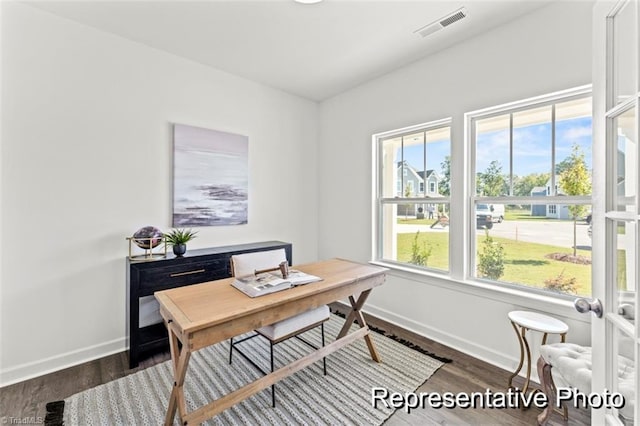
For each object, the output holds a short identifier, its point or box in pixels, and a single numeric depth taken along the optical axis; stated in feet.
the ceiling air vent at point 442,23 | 6.92
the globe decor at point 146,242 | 7.88
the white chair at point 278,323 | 6.26
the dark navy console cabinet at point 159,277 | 7.33
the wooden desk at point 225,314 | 4.34
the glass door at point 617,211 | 2.86
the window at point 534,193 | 6.56
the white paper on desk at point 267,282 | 5.46
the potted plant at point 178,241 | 8.19
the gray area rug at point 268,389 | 5.55
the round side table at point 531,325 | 5.76
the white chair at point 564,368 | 4.48
